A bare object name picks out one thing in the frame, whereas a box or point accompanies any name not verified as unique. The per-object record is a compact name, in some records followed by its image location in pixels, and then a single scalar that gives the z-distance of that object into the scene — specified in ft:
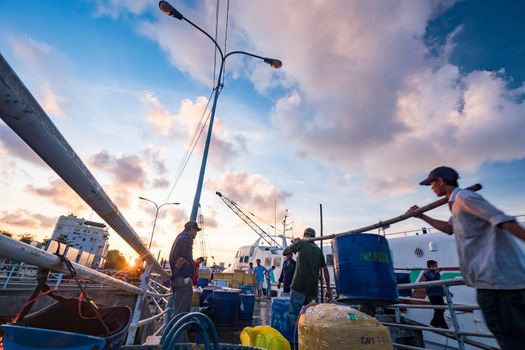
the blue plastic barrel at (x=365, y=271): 11.18
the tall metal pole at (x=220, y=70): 23.38
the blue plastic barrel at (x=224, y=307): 19.27
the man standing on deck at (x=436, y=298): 20.48
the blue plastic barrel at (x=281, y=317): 14.64
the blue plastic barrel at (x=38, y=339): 3.24
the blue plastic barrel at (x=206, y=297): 20.23
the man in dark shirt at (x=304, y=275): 13.94
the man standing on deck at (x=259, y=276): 47.57
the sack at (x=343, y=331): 6.53
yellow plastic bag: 9.67
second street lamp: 83.24
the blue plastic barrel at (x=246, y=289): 29.23
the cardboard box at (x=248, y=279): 45.62
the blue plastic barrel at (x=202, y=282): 34.74
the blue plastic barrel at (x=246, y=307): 22.15
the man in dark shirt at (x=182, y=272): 13.73
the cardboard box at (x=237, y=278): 46.21
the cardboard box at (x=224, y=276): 47.33
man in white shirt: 5.93
